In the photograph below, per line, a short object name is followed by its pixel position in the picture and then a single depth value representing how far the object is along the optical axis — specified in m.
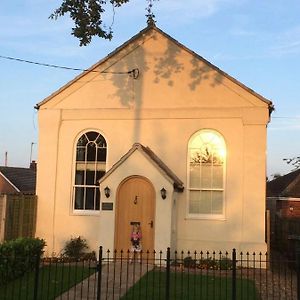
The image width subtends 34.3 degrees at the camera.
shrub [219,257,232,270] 14.21
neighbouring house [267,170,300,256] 17.57
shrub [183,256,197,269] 14.11
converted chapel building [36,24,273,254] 15.32
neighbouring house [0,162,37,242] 14.77
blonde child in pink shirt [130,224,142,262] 14.72
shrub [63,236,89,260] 16.11
